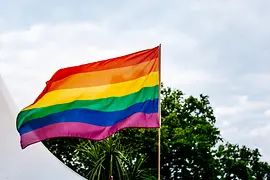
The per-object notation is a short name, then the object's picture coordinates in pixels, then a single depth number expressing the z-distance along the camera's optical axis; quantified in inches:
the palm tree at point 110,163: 665.0
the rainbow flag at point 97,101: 283.3
